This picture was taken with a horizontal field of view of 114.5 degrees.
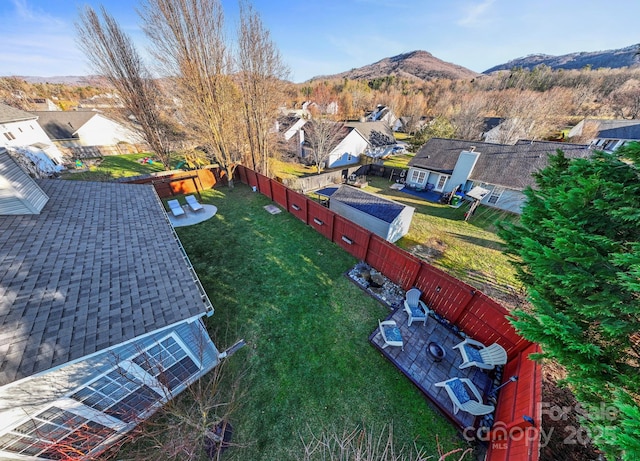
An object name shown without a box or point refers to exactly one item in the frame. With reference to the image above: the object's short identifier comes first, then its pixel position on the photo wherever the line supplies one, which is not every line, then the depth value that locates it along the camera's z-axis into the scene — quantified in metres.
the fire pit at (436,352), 6.10
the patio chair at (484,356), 5.67
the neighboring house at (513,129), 26.17
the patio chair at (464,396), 4.77
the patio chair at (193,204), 13.30
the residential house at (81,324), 3.52
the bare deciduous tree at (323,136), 21.70
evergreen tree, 3.22
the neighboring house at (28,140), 17.75
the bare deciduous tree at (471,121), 30.72
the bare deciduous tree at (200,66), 11.67
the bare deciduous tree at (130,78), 13.48
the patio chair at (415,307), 7.12
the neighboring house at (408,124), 48.32
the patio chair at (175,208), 12.55
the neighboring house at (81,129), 27.67
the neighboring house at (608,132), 26.70
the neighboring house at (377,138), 29.00
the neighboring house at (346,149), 25.83
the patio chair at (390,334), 6.43
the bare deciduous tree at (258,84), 13.17
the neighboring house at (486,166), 15.68
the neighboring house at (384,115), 52.16
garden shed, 10.82
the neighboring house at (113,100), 15.89
